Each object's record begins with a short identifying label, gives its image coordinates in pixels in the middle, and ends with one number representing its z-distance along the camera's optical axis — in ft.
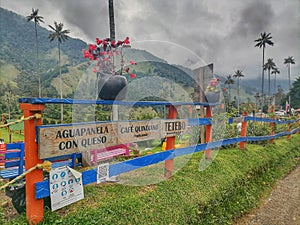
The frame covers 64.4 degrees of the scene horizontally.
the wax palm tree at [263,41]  158.61
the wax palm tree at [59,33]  137.69
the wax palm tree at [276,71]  213.38
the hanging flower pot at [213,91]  13.78
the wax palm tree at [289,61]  217.77
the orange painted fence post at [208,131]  12.22
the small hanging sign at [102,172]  6.31
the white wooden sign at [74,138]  5.13
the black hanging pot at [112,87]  8.00
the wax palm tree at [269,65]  193.57
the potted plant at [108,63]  8.11
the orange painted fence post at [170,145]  9.30
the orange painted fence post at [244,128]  16.07
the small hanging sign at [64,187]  5.41
